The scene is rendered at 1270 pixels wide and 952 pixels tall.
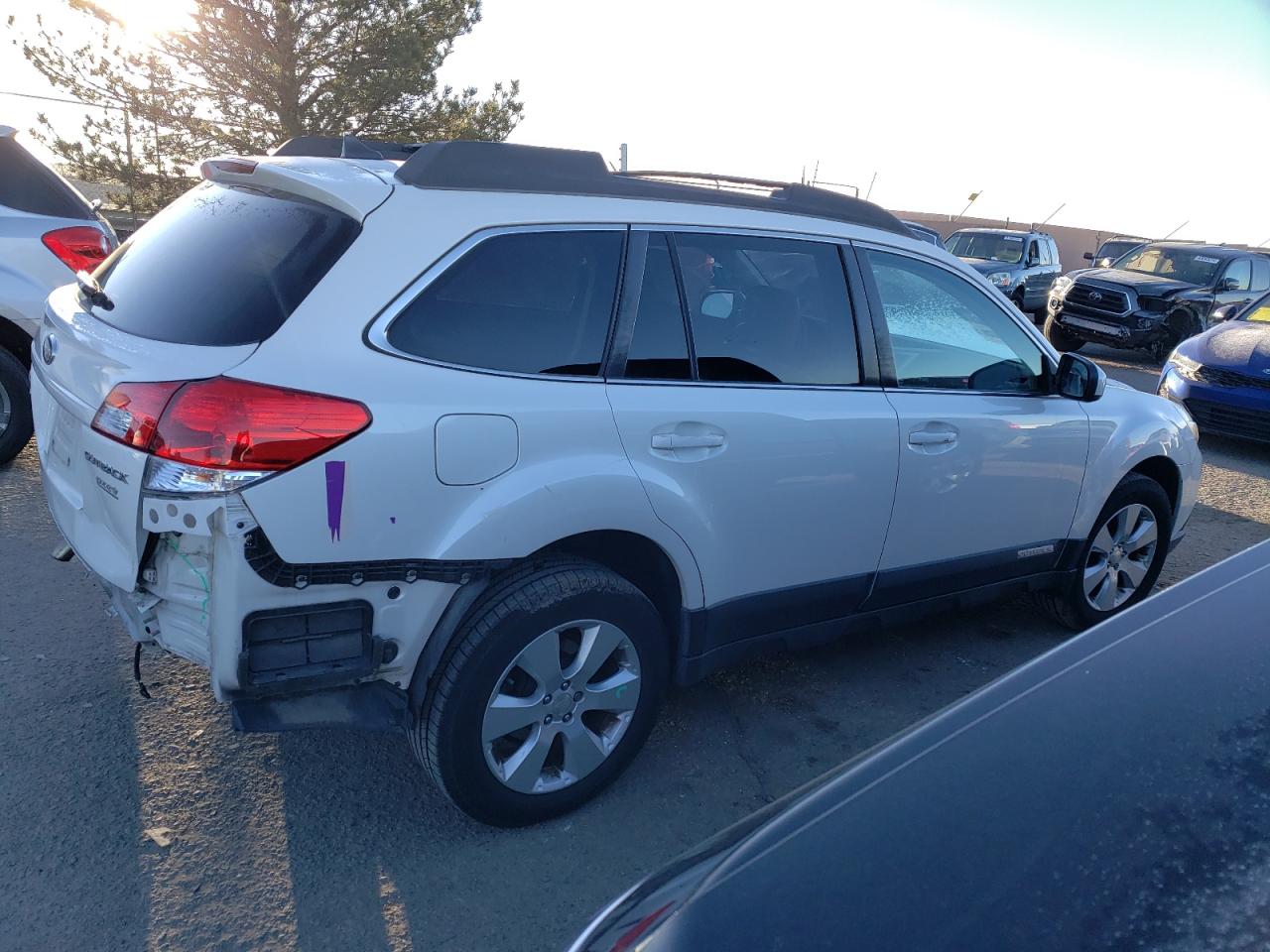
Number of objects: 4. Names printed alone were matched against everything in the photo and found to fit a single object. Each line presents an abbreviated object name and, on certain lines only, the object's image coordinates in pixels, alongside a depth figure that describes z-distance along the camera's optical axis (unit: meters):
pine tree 14.89
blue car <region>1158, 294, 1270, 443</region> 8.41
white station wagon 2.38
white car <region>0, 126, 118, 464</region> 5.36
